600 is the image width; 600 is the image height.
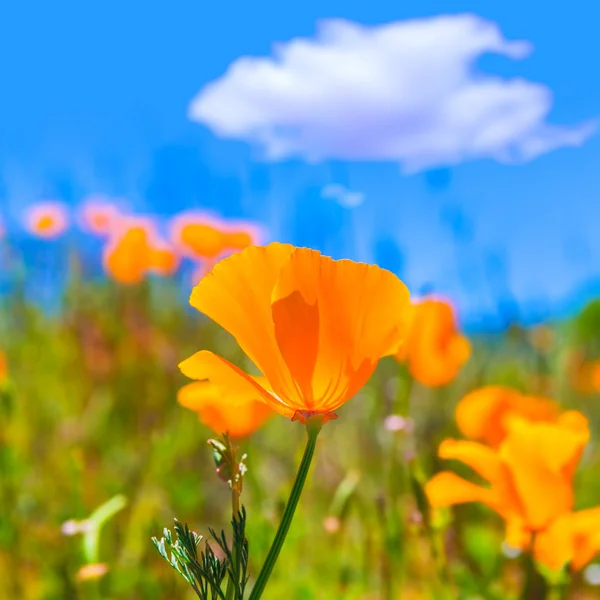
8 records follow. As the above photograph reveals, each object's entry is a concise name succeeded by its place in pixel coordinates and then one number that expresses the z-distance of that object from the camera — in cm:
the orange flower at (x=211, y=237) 179
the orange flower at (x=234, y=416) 47
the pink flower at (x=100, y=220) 219
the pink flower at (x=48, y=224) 214
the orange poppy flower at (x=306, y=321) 26
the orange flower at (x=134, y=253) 189
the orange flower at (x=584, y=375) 275
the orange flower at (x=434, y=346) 54
